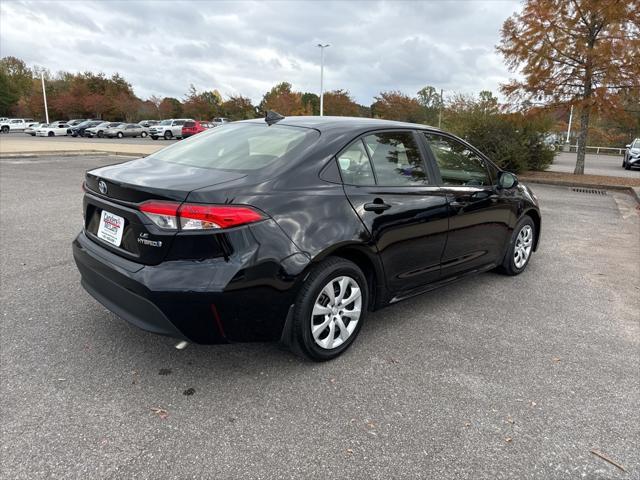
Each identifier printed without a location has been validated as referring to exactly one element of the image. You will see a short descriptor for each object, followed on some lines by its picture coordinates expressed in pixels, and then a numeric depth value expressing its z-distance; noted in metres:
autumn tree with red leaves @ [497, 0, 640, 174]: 13.47
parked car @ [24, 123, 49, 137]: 44.47
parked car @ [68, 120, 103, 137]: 44.28
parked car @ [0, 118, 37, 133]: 51.76
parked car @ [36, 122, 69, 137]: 42.81
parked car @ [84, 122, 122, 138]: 43.38
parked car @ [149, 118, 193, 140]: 39.12
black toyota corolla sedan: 2.60
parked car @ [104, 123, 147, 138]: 42.53
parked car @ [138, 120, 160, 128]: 48.51
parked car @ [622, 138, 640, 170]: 20.95
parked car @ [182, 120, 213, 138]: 38.43
